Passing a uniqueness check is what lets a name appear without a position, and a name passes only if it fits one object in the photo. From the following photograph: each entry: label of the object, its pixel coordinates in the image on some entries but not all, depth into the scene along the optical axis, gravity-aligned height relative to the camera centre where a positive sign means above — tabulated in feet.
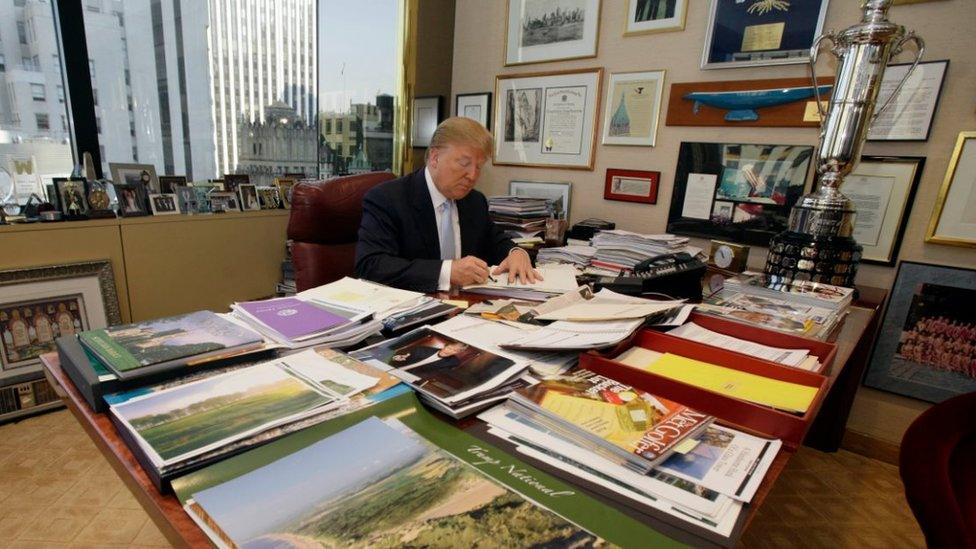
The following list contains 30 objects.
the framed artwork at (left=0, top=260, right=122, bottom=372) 6.09 -2.27
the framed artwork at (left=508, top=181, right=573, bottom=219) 7.93 -0.29
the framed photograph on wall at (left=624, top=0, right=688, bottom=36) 6.51 +2.37
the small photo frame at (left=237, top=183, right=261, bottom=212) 8.29 -0.76
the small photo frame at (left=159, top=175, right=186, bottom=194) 7.50 -0.59
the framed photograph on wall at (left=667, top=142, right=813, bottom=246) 5.96 +0.02
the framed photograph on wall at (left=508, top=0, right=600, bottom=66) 7.34 +2.36
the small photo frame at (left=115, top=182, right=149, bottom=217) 6.88 -0.81
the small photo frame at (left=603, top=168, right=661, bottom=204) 7.04 -0.05
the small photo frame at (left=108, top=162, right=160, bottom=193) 7.12 -0.47
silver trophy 4.64 +0.38
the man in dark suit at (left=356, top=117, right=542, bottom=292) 4.66 -0.69
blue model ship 5.79 +1.18
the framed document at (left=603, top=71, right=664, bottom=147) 6.88 +1.11
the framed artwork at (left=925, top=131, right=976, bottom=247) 5.17 +0.06
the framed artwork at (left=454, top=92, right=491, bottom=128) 8.65 +1.19
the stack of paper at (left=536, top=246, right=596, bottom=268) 5.89 -0.99
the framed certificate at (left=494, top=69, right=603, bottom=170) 7.55 +0.97
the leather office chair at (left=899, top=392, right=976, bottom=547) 2.31 -1.42
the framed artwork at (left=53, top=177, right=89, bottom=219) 6.43 -0.79
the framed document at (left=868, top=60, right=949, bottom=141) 5.23 +1.14
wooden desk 1.49 -1.19
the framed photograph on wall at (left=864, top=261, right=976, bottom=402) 5.53 -1.61
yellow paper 2.36 -1.05
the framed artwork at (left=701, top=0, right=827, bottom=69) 5.67 +2.00
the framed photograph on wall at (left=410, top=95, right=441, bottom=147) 9.53 +0.98
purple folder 2.92 -1.06
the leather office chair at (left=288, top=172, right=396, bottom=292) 5.41 -0.81
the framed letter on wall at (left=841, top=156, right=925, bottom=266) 5.50 +0.03
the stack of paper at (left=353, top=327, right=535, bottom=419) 2.21 -1.06
